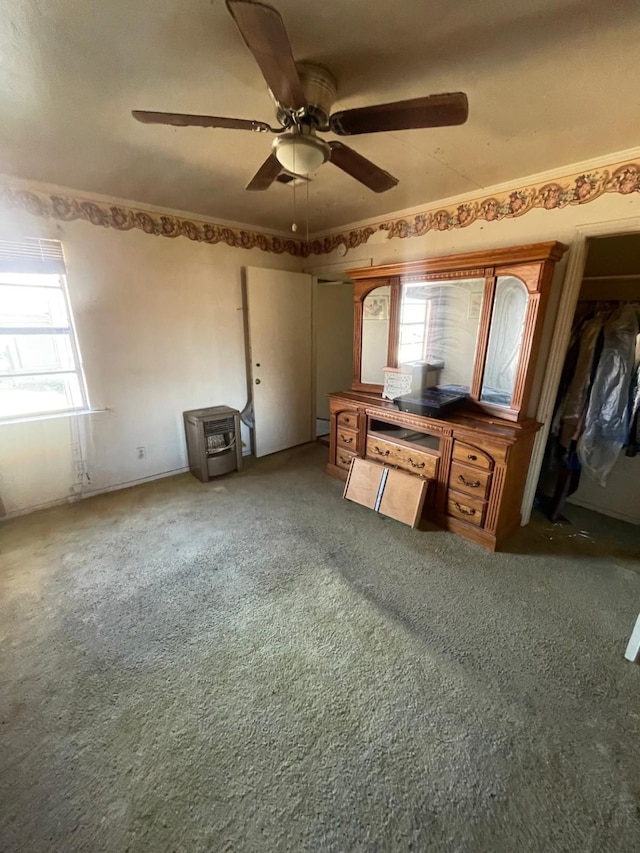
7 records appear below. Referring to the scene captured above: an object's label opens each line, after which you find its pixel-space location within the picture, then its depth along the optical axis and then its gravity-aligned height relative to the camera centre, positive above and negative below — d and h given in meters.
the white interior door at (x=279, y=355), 3.56 -0.31
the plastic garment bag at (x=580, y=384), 2.44 -0.38
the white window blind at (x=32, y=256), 2.40 +0.46
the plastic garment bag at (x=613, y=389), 2.34 -0.40
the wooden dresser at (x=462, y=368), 2.22 -0.31
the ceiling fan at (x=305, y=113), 0.96 +0.73
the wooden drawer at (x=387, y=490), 2.52 -1.21
